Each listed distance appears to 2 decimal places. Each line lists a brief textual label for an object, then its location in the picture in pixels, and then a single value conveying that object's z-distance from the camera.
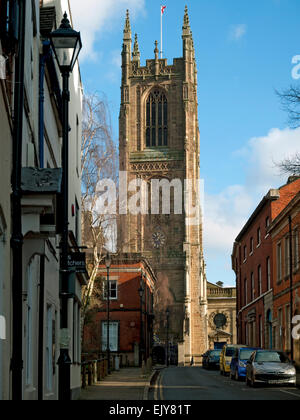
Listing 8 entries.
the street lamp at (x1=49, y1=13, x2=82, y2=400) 10.93
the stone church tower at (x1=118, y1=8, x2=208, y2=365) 93.25
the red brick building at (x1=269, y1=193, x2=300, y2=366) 35.95
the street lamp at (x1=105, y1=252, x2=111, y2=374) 37.93
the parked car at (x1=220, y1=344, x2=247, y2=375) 36.75
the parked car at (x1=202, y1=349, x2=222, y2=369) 47.78
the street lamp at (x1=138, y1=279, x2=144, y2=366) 52.33
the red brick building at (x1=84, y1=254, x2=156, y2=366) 55.53
